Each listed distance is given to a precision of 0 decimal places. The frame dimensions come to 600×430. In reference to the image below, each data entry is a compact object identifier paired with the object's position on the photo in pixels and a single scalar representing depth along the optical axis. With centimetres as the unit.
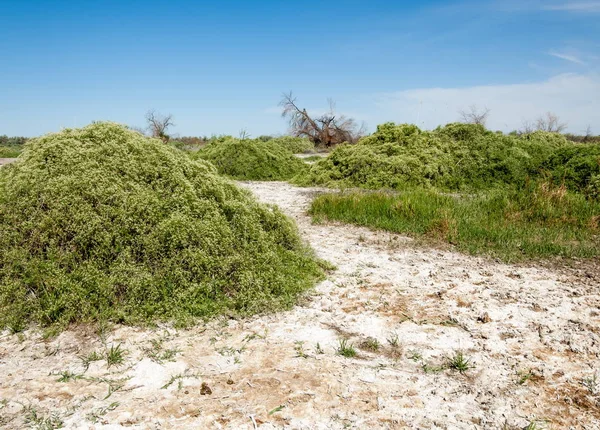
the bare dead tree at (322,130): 2223
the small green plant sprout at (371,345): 328
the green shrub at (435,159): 1045
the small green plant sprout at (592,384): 278
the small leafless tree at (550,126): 2062
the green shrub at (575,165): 909
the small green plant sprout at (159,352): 306
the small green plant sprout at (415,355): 313
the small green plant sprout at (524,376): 287
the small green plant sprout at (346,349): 314
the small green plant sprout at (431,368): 297
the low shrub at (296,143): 2127
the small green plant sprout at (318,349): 317
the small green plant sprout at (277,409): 252
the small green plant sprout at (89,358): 300
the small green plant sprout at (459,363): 299
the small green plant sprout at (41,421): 238
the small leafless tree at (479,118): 2067
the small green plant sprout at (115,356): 300
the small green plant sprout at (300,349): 311
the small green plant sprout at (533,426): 244
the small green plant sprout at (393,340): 332
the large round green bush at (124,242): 367
